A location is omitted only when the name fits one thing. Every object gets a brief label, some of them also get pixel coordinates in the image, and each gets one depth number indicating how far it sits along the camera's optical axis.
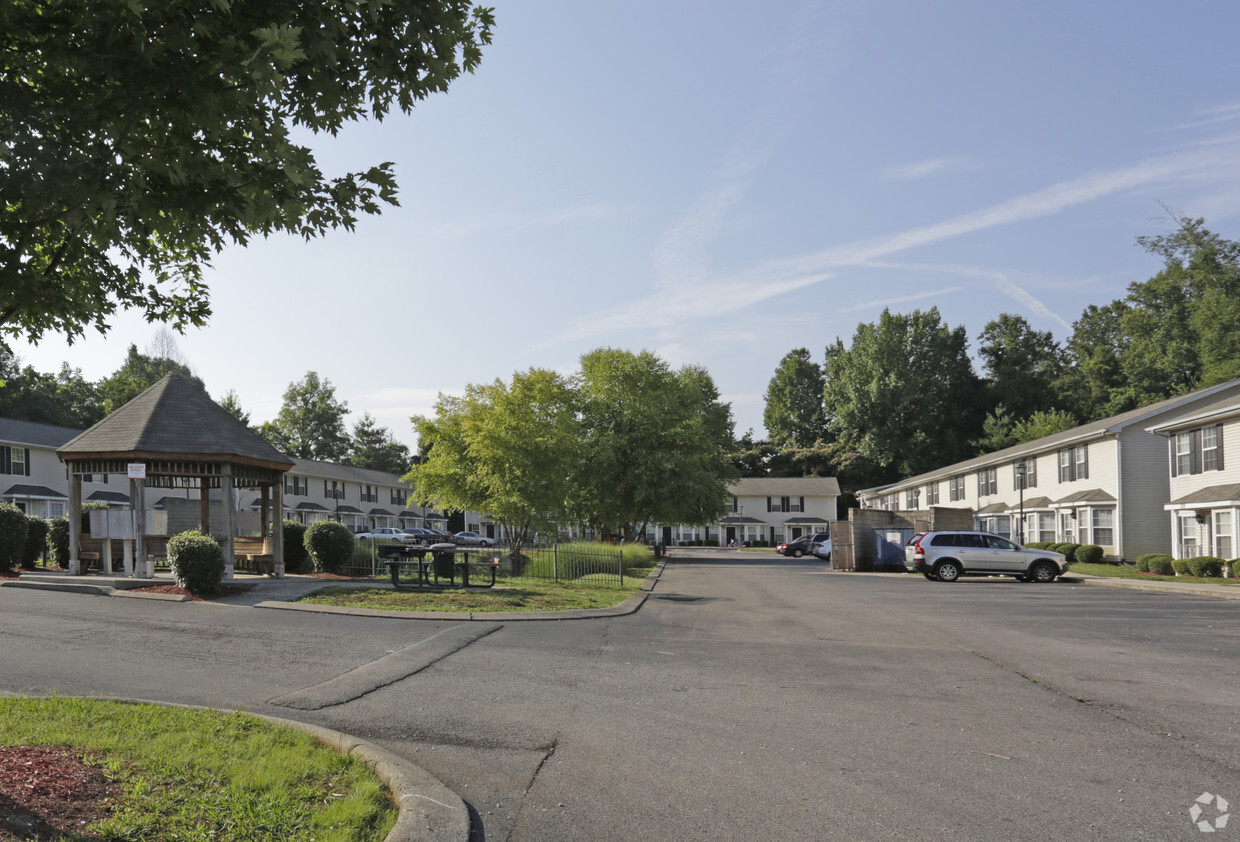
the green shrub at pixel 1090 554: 37.31
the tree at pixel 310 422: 96.50
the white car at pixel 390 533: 58.61
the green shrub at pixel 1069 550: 38.69
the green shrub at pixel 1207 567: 29.12
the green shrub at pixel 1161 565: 30.78
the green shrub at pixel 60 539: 22.56
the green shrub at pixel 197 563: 16.27
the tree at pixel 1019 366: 84.88
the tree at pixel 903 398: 83.94
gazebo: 19.27
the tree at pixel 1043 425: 72.31
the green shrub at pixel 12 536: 20.44
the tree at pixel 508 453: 27.72
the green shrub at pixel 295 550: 23.59
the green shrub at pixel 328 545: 22.83
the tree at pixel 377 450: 107.25
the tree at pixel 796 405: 105.88
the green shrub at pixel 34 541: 22.47
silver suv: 29.98
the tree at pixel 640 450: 50.38
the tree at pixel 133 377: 70.50
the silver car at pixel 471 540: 65.31
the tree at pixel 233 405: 84.88
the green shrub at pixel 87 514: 22.67
